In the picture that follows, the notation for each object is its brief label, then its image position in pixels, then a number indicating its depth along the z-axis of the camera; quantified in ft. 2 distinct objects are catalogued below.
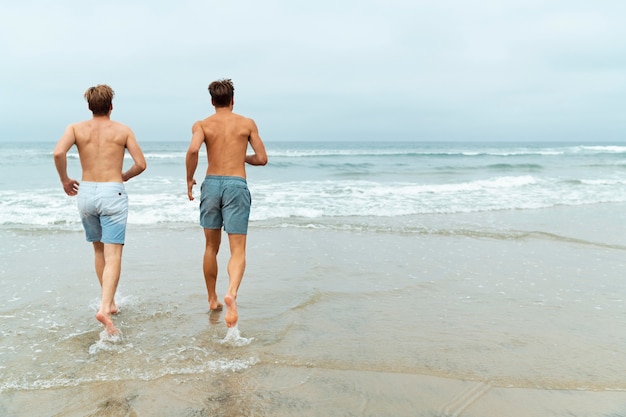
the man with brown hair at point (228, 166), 14.26
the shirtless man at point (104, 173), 13.48
